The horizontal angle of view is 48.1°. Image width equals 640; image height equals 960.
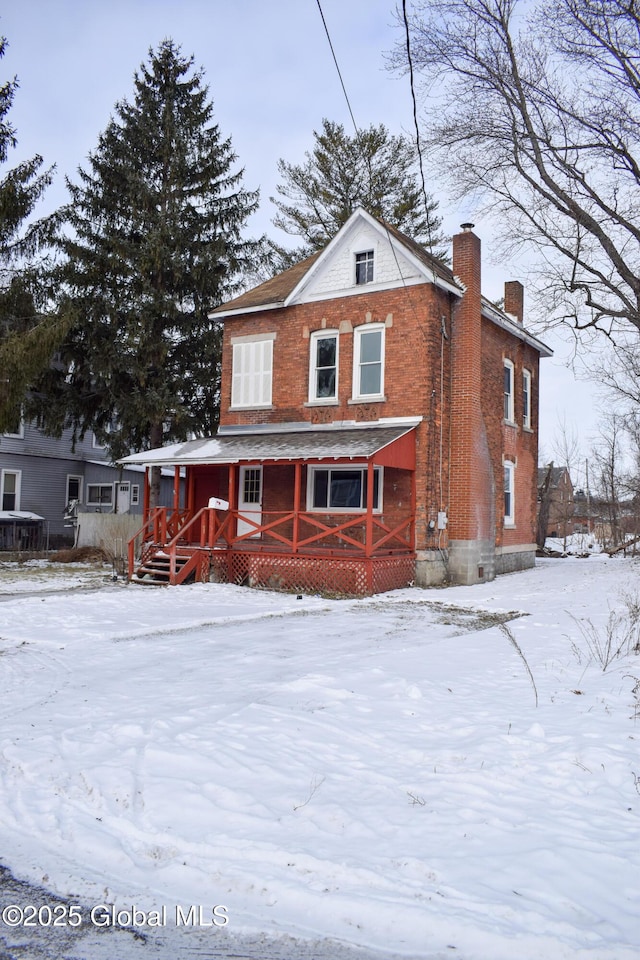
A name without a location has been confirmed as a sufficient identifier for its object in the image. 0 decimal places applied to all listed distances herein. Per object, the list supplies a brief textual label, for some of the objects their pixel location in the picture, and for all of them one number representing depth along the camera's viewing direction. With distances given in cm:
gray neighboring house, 2780
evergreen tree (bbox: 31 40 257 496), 2491
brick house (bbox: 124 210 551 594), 1698
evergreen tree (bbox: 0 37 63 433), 2050
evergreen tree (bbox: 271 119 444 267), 3425
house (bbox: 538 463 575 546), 3312
